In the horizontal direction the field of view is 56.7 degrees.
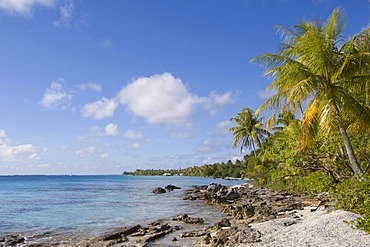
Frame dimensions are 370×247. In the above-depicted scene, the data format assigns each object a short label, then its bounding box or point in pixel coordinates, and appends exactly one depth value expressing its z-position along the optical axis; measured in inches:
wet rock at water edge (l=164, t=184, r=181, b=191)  2219.5
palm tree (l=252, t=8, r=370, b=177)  546.9
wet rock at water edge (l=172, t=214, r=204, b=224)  791.1
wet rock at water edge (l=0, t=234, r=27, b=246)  637.3
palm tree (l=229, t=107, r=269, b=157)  1818.4
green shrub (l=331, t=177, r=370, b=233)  412.5
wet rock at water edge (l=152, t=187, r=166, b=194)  1962.4
